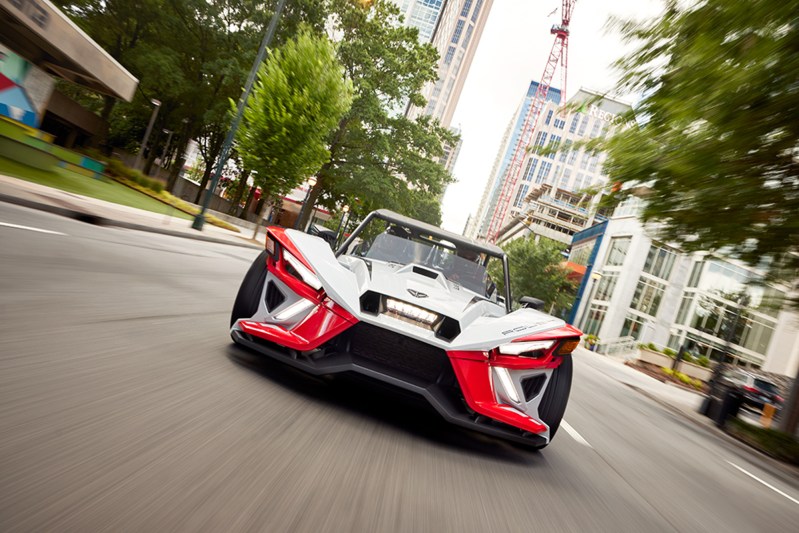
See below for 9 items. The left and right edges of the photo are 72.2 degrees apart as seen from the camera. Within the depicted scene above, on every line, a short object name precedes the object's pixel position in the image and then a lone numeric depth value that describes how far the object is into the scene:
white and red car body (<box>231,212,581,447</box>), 3.05
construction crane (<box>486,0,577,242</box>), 120.00
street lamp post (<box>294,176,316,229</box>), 31.29
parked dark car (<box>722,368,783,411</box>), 24.22
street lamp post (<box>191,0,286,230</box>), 17.92
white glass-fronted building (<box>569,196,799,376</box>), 37.97
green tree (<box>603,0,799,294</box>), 5.61
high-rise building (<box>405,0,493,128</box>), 166.75
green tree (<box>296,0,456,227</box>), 31.66
